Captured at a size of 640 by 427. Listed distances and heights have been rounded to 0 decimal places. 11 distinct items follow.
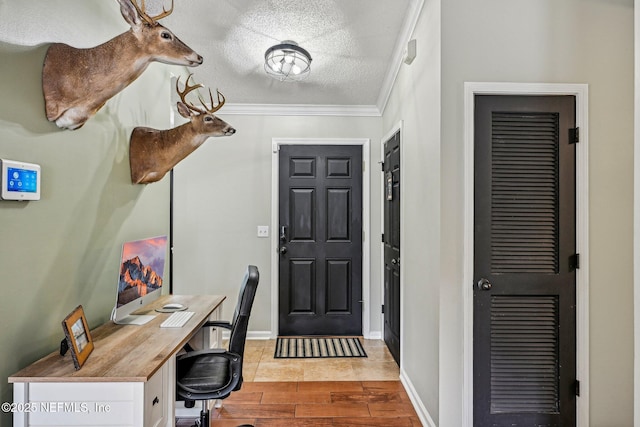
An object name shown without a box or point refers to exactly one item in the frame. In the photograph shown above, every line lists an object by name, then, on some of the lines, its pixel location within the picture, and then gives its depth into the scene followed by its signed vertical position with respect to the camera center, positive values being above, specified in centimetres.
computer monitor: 186 -36
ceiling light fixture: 271 +123
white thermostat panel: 127 +13
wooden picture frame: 134 -48
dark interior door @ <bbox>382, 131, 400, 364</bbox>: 311 -25
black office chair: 181 -84
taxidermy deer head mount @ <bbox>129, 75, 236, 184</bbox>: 225 +48
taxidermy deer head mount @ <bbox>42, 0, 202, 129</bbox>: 151 +66
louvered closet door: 198 -24
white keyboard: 190 -58
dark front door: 388 -26
